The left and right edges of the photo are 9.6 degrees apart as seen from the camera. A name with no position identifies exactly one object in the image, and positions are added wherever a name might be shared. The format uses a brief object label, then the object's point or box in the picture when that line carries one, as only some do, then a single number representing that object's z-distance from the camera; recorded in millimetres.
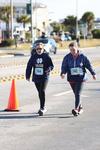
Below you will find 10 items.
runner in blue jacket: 13078
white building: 134450
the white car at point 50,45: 50000
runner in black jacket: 13242
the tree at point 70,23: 130750
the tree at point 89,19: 131238
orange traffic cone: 13797
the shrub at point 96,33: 104406
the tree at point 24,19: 120125
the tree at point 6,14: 100625
